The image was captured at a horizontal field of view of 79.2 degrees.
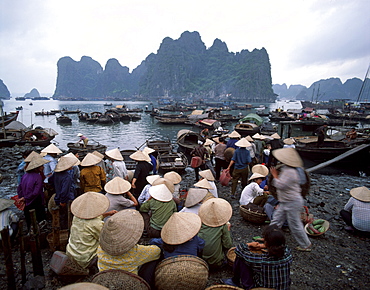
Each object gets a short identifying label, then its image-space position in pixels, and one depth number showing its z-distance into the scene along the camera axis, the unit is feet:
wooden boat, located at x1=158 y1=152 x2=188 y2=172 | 32.37
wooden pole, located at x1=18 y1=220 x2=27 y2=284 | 10.17
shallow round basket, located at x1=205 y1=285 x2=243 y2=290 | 8.63
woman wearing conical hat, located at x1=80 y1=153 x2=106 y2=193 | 16.06
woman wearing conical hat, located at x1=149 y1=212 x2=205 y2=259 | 9.07
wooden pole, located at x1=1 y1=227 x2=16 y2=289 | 9.18
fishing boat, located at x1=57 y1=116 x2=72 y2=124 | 116.84
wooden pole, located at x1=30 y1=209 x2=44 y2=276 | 10.86
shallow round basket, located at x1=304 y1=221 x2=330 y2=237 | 14.78
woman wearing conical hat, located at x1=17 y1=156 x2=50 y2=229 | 14.43
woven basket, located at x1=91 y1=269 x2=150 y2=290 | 7.77
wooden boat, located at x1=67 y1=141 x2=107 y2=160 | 45.11
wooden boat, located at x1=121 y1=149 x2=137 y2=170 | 35.69
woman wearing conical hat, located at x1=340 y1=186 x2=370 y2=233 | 14.24
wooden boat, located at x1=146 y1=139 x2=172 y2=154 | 42.72
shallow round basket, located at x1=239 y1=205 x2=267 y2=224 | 15.81
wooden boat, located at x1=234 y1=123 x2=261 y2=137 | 73.77
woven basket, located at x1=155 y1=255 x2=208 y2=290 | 8.41
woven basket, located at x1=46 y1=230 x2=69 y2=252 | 12.90
